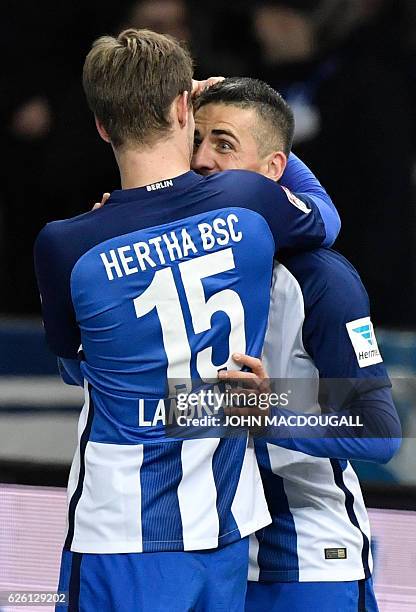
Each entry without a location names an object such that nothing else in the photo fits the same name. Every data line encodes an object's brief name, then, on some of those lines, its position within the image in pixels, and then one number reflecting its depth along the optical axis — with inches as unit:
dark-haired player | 589.5
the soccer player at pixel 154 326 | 583.9
